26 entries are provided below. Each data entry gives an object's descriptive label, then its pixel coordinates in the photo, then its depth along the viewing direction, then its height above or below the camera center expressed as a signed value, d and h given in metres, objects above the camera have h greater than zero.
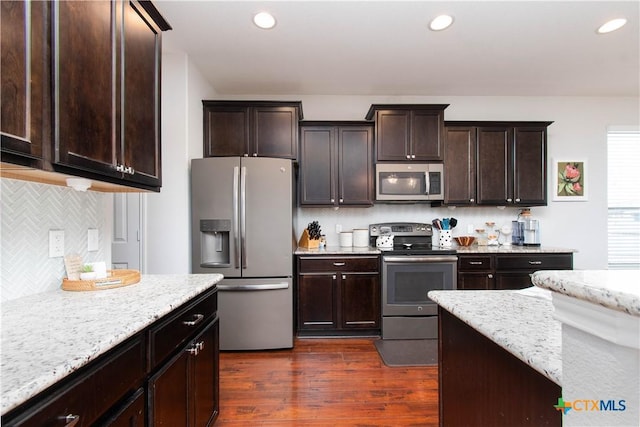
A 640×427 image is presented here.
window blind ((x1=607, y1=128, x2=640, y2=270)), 3.83 +0.11
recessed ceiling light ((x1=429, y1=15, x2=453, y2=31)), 2.25 +1.48
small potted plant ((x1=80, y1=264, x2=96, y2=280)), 1.46 -0.27
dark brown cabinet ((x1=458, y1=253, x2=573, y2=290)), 3.17 -0.56
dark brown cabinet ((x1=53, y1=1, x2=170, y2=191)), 1.01 +0.52
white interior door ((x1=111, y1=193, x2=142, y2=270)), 2.83 -0.15
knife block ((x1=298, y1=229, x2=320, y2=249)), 3.35 -0.29
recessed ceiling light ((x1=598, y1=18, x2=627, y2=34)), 2.33 +1.50
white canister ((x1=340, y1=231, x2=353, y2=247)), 3.48 -0.27
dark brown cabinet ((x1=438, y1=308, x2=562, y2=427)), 0.76 -0.52
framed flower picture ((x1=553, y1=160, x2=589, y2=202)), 3.82 +0.42
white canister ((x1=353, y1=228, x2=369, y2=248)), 3.54 -0.26
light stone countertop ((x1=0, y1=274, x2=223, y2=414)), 0.64 -0.33
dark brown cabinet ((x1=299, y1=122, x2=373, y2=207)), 3.35 +0.58
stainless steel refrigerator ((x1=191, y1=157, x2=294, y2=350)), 2.76 -0.24
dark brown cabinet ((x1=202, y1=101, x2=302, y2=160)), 3.18 +0.94
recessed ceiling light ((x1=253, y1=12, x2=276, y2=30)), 2.21 +1.49
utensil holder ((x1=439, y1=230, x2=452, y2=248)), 3.52 -0.27
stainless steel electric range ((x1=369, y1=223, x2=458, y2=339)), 3.07 -0.74
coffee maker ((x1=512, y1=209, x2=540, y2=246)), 3.58 -0.19
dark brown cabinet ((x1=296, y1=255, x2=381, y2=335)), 3.10 -0.83
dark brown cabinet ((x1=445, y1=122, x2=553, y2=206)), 3.46 +0.62
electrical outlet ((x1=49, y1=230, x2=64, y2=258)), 1.38 -0.12
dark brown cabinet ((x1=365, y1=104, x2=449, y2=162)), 3.33 +0.92
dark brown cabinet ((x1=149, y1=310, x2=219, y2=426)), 1.13 -0.75
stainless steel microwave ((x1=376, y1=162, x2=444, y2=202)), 3.35 +0.38
